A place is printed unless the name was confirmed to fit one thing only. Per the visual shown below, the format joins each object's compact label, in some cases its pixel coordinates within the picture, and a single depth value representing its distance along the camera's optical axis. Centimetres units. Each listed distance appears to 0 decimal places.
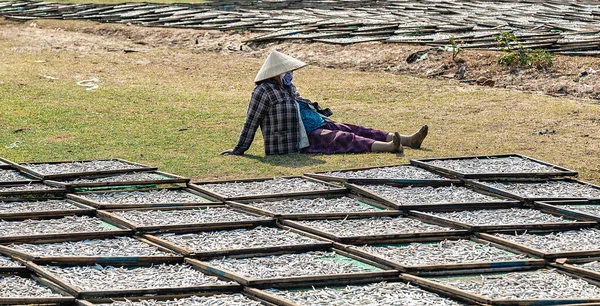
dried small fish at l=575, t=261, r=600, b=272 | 1178
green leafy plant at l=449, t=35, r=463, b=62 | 2839
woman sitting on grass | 1864
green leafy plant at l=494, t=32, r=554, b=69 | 2711
